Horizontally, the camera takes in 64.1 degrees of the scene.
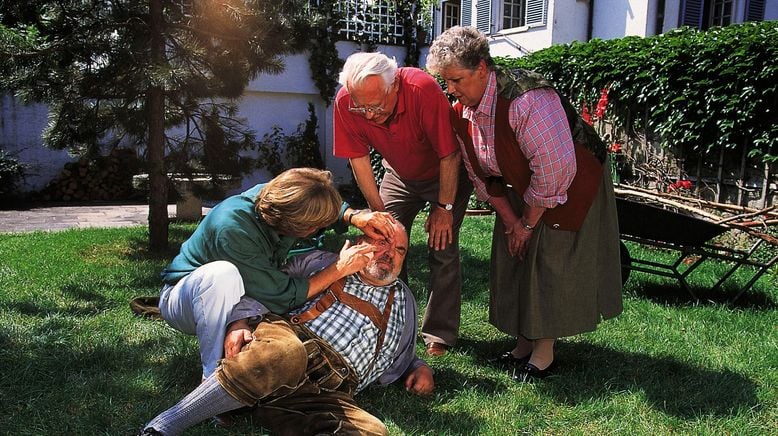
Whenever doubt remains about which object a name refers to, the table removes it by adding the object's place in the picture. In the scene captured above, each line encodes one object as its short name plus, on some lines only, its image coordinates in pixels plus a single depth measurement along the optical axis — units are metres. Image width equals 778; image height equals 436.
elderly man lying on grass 2.06
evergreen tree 5.20
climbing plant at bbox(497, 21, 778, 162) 5.38
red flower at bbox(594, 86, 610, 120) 7.00
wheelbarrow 3.99
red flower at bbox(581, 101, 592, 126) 7.34
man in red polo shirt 2.73
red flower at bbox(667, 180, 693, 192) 5.68
